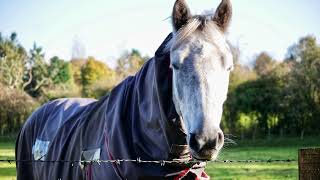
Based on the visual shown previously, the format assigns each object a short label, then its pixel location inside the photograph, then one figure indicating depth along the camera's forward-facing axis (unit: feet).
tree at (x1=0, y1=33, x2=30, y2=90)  161.89
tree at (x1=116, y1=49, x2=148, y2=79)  160.80
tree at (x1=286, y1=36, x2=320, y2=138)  100.32
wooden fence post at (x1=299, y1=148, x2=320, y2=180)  9.80
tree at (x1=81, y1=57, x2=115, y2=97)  185.59
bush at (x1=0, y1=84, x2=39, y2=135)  122.27
